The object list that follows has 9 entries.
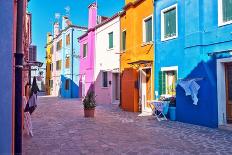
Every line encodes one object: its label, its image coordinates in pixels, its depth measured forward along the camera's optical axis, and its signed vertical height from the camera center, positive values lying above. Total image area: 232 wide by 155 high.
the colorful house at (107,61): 20.34 +1.93
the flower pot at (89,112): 13.98 -1.42
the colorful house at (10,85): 4.25 +0.00
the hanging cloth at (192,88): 11.05 -0.14
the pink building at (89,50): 25.19 +3.49
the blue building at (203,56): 10.43 +1.19
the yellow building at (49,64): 44.03 +3.66
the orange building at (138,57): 15.41 +1.72
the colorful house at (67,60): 33.41 +3.30
